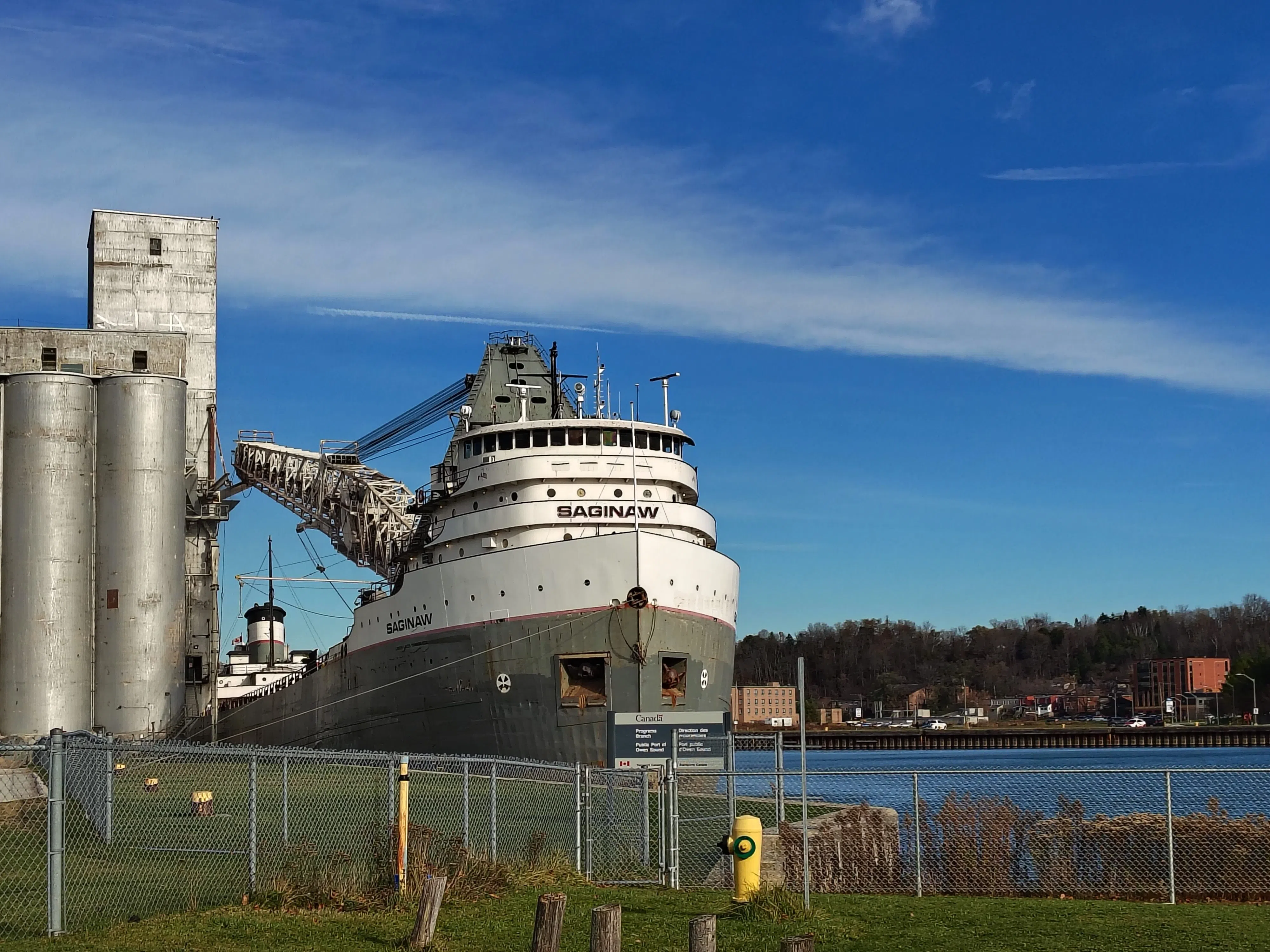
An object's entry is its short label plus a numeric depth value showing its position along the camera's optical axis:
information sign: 20.41
